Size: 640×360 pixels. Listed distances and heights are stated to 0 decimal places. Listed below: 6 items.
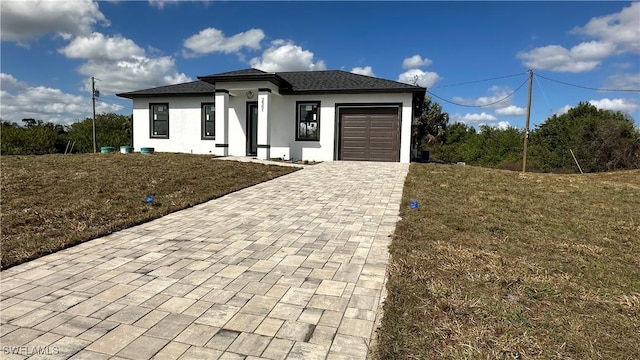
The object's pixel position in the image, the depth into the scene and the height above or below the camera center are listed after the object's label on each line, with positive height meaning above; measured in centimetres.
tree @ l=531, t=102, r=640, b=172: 2633 +149
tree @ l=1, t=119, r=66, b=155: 2650 +39
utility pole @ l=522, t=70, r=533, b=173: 1932 +269
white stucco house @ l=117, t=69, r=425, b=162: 1414 +154
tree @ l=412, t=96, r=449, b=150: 3166 +279
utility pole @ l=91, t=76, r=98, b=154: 2827 +462
